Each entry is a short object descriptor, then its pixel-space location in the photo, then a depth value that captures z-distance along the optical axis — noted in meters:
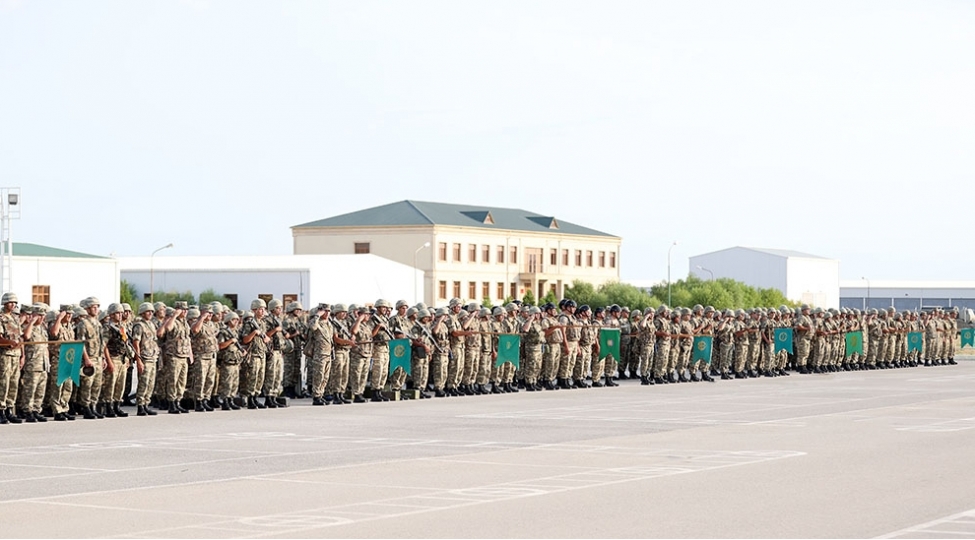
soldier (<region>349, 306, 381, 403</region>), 26.34
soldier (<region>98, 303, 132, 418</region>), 22.55
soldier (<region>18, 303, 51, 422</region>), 21.31
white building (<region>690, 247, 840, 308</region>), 125.81
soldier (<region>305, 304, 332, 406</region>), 25.67
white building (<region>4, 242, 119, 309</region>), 78.81
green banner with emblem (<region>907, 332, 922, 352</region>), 47.59
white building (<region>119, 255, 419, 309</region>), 94.38
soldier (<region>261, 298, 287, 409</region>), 25.09
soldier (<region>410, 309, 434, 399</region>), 27.72
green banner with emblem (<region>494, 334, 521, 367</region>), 29.83
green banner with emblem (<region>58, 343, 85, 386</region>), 21.64
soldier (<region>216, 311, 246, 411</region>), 24.31
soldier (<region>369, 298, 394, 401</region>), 26.62
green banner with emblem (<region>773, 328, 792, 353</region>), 39.75
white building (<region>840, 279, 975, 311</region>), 135.38
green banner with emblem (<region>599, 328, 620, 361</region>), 32.81
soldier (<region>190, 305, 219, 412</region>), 23.77
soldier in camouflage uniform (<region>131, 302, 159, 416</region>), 22.70
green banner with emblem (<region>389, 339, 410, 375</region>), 27.02
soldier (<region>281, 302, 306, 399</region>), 26.59
